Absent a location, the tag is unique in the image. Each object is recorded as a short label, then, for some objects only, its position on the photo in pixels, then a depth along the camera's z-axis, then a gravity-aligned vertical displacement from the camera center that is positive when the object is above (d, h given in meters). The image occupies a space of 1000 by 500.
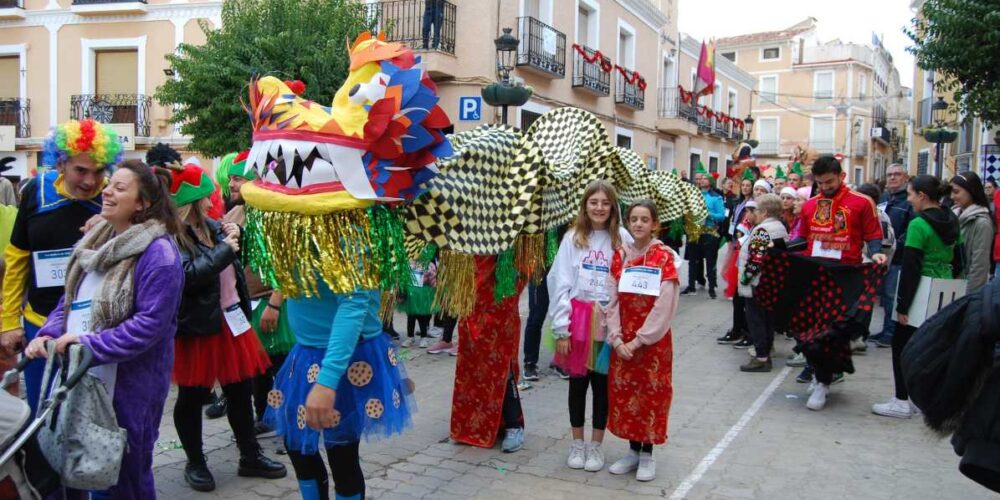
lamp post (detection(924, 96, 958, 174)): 15.76 +2.04
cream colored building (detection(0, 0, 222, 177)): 17.89 +3.63
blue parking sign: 10.95 +1.65
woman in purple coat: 2.89 -0.35
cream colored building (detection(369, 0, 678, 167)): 14.98 +3.76
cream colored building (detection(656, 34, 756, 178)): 24.02 +3.85
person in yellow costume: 3.60 -0.05
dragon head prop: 2.88 +0.19
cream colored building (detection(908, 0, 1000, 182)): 21.16 +2.86
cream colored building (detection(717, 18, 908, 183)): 45.81 +8.22
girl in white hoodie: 4.38 -0.45
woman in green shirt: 5.40 -0.11
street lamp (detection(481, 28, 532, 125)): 9.86 +1.66
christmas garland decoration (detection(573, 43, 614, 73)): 17.62 +3.94
